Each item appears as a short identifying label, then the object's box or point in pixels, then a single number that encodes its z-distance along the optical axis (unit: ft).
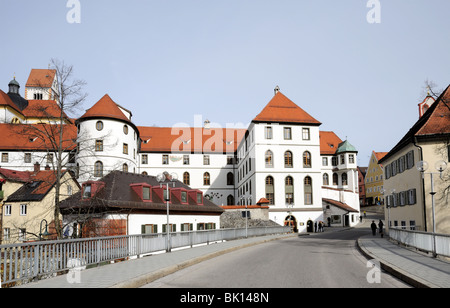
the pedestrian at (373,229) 115.75
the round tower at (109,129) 168.76
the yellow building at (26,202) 149.28
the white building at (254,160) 174.09
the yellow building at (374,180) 309.01
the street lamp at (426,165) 54.03
